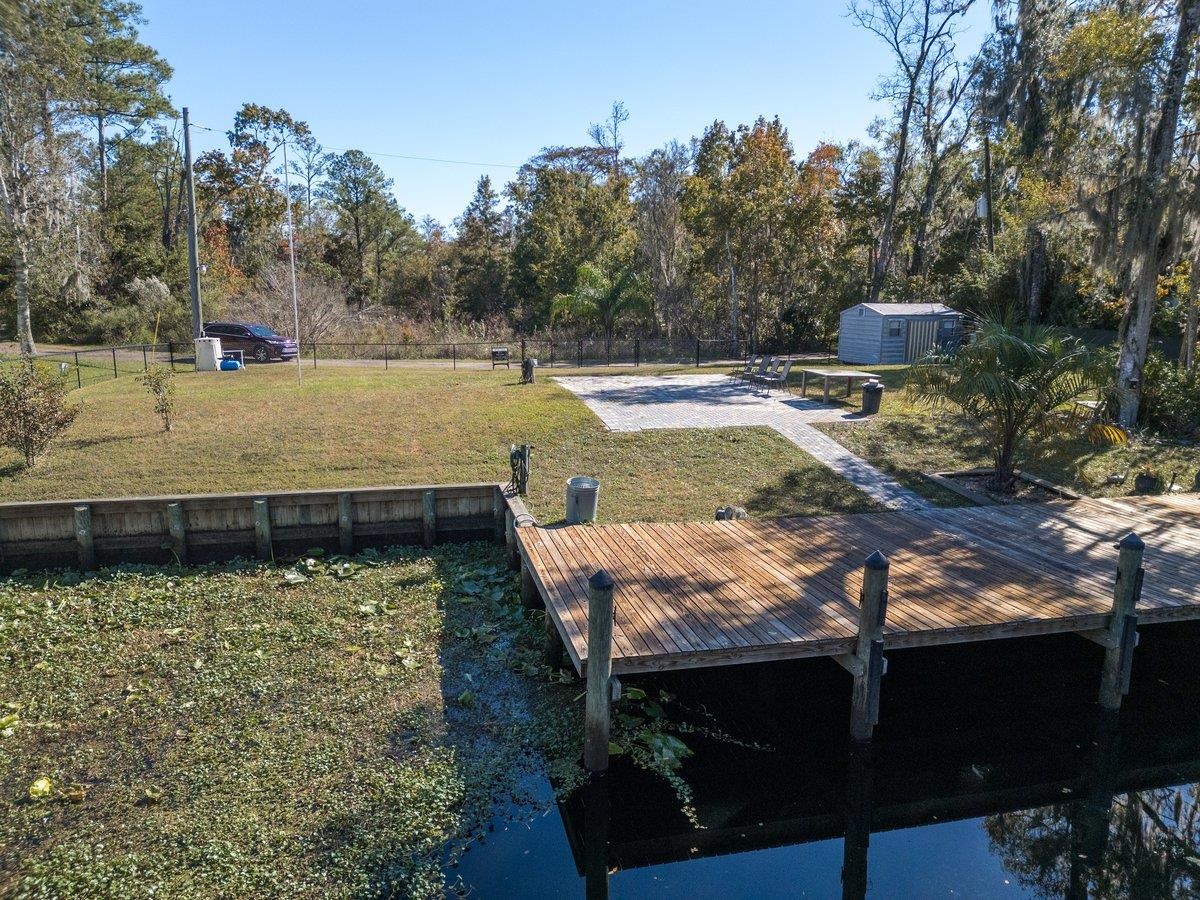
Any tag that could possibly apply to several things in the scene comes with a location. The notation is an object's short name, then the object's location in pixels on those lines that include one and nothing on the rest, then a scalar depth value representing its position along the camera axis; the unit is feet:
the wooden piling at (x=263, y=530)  35.32
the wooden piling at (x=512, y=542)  34.35
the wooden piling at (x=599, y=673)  20.30
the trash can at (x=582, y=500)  35.88
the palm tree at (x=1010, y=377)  36.94
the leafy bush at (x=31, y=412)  41.14
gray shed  86.48
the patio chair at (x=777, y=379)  68.13
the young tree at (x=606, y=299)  102.99
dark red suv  87.66
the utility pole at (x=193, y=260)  79.82
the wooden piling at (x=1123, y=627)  23.21
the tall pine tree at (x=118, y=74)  125.80
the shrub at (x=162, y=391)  47.96
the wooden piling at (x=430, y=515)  36.68
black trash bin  56.13
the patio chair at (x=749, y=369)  72.25
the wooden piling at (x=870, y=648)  21.50
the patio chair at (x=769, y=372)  69.21
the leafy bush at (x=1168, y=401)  51.83
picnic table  60.03
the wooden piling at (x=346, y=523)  35.91
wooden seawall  34.50
